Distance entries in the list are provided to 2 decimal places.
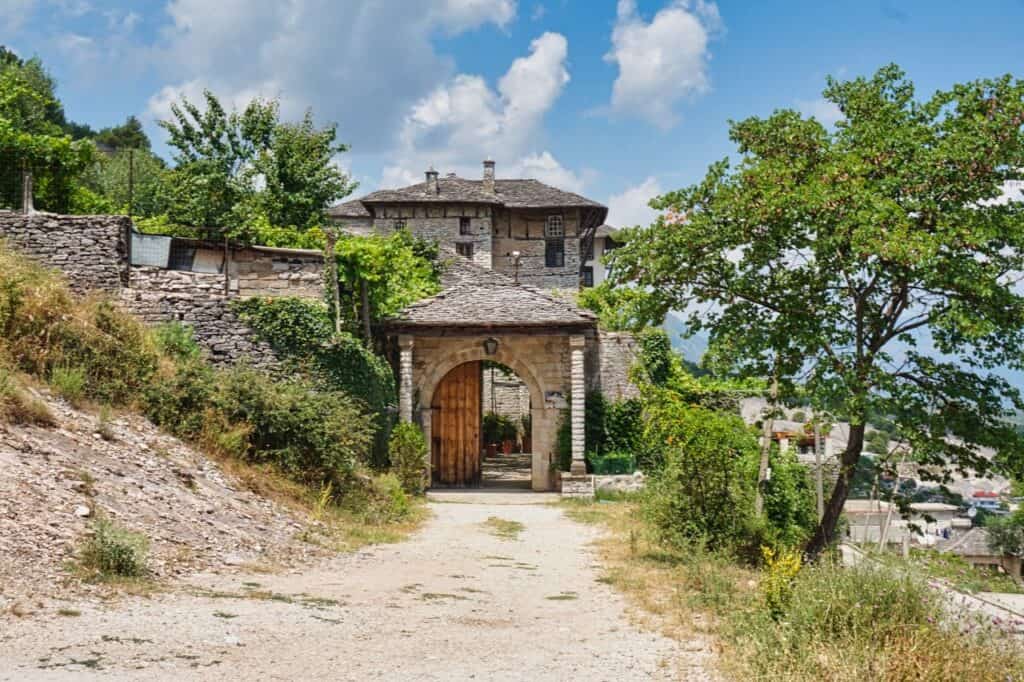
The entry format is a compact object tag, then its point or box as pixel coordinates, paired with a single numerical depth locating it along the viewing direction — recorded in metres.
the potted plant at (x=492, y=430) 31.33
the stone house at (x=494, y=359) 19.47
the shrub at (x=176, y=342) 13.68
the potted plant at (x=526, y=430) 32.59
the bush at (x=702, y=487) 10.78
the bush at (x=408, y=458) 17.28
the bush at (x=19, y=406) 9.70
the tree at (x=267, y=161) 28.17
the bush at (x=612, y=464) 19.23
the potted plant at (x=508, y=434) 31.73
